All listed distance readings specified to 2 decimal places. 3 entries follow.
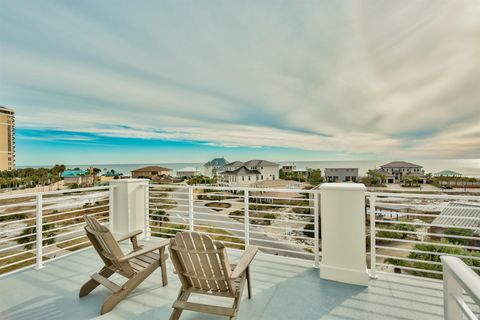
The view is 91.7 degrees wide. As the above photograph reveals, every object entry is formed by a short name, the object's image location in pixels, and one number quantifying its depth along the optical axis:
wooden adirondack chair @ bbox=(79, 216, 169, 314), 2.43
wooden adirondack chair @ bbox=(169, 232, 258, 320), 2.03
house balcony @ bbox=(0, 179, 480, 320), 2.41
